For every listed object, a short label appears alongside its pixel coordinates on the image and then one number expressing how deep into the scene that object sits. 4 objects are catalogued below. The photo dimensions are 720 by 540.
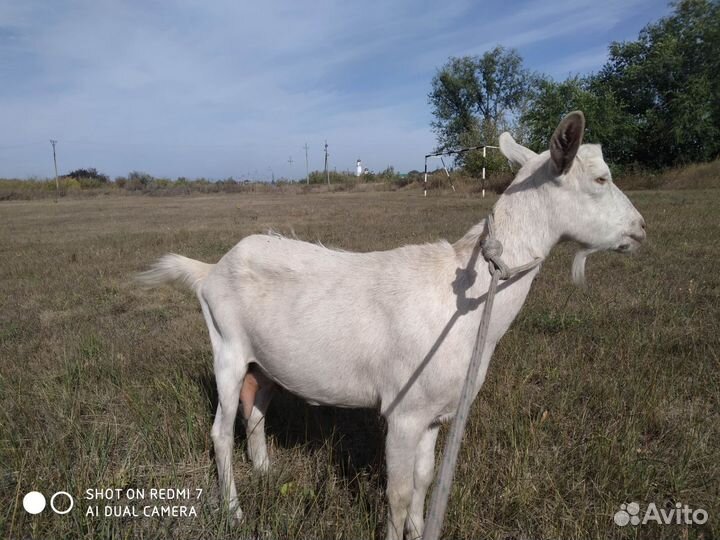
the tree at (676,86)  27.89
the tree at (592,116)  27.64
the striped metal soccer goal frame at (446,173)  29.05
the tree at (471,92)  53.84
